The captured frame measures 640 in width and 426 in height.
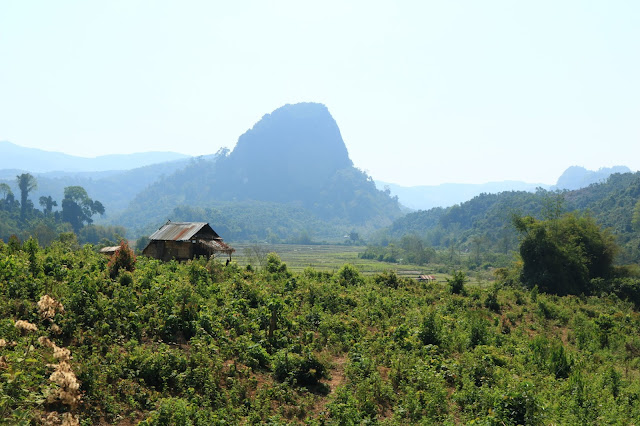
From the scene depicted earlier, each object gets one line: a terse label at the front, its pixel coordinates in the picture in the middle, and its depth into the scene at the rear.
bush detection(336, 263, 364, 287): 28.69
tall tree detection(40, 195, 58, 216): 129.01
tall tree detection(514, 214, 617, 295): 38.56
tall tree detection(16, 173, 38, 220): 122.19
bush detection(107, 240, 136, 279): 17.59
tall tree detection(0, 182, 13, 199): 121.09
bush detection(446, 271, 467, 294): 30.39
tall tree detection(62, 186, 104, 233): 128.88
